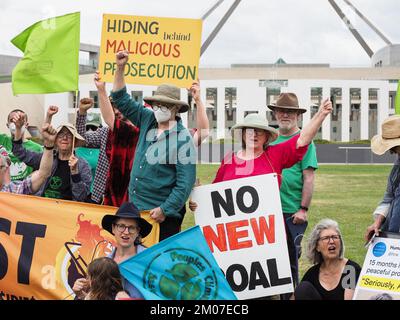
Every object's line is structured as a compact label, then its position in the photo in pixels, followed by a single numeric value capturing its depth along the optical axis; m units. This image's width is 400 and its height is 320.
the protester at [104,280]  9.05
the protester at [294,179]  12.57
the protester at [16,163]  15.74
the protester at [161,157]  11.33
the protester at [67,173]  12.91
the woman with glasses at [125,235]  10.24
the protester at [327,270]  10.52
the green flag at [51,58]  13.23
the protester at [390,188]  10.96
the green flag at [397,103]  13.41
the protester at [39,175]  12.44
